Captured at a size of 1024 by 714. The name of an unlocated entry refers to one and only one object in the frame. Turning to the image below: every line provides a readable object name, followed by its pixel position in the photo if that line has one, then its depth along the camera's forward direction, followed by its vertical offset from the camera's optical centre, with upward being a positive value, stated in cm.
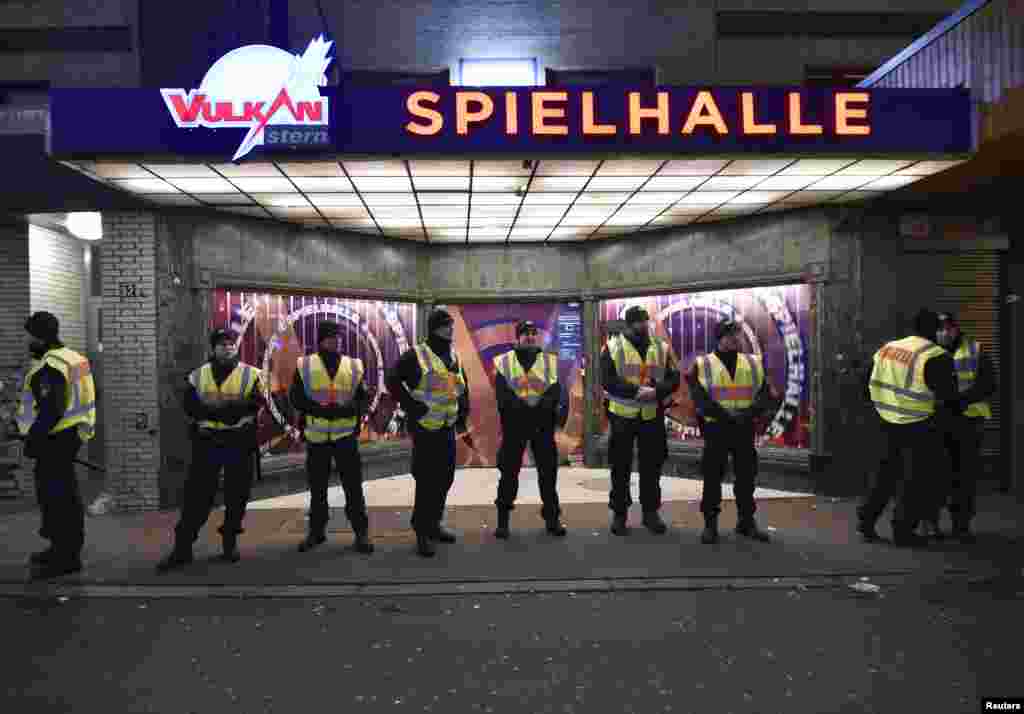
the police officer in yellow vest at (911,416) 635 -63
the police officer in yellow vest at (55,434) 587 -64
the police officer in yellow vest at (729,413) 673 -60
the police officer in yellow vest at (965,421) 681 -75
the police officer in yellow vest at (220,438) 614 -72
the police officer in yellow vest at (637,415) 709 -64
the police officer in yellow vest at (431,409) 648 -51
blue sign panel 679 +231
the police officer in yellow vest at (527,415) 697 -62
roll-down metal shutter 927 +73
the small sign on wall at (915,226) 918 +161
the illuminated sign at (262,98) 677 +252
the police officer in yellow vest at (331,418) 652 -59
